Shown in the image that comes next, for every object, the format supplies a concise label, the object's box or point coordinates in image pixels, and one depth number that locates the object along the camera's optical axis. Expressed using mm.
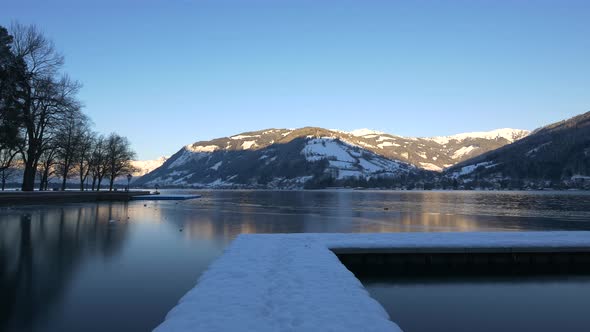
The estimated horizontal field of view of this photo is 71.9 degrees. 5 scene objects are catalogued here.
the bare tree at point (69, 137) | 65625
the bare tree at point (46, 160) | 76531
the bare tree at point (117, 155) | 112062
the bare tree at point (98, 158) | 104688
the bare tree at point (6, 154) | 57656
